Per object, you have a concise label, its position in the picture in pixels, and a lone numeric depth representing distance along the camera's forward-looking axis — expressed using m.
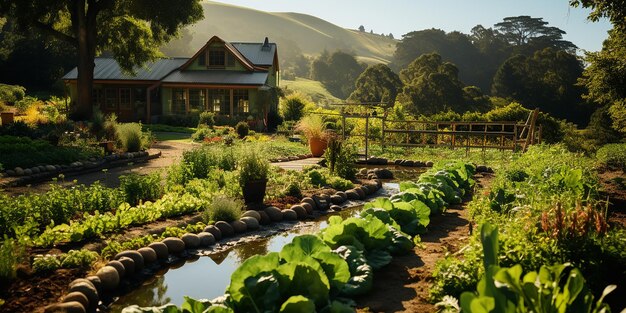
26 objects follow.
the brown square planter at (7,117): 21.58
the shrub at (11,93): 32.44
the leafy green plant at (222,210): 8.92
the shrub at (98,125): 18.51
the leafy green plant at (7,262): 5.63
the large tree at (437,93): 41.22
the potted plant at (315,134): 18.34
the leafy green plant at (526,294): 3.40
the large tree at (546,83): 45.50
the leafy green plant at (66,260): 6.09
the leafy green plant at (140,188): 9.49
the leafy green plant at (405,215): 7.97
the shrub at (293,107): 35.50
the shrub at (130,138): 17.45
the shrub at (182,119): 31.53
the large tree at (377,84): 51.21
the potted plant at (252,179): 10.04
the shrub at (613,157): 18.19
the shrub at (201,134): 23.40
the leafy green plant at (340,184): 12.48
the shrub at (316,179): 12.65
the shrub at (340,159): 13.70
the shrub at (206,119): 30.31
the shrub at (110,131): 17.89
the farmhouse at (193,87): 33.12
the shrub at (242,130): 25.28
